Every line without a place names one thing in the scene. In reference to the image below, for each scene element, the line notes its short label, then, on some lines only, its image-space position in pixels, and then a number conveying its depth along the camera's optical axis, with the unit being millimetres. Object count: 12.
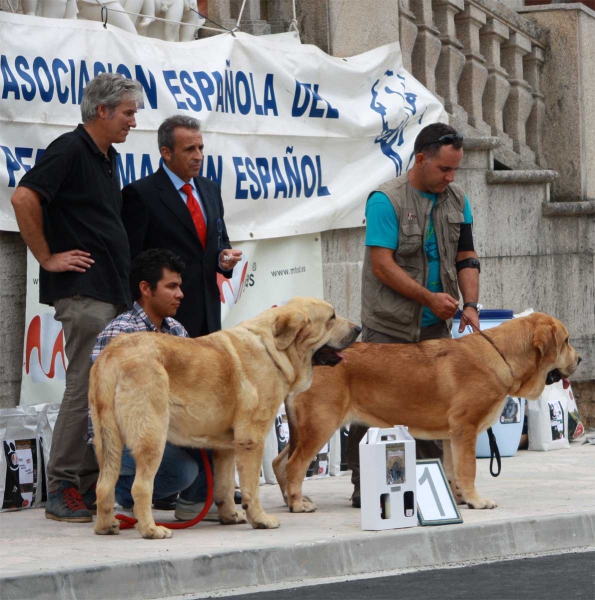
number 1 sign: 13656
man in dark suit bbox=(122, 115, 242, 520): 14812
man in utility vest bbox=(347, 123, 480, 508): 15328
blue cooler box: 20266
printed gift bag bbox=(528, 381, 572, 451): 21594
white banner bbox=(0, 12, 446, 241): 16797
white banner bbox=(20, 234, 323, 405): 16906
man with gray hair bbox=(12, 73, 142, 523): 14039
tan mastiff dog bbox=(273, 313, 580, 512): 15195
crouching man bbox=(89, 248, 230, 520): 13586
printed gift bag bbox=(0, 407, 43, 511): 15836
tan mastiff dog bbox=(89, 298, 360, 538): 12687
